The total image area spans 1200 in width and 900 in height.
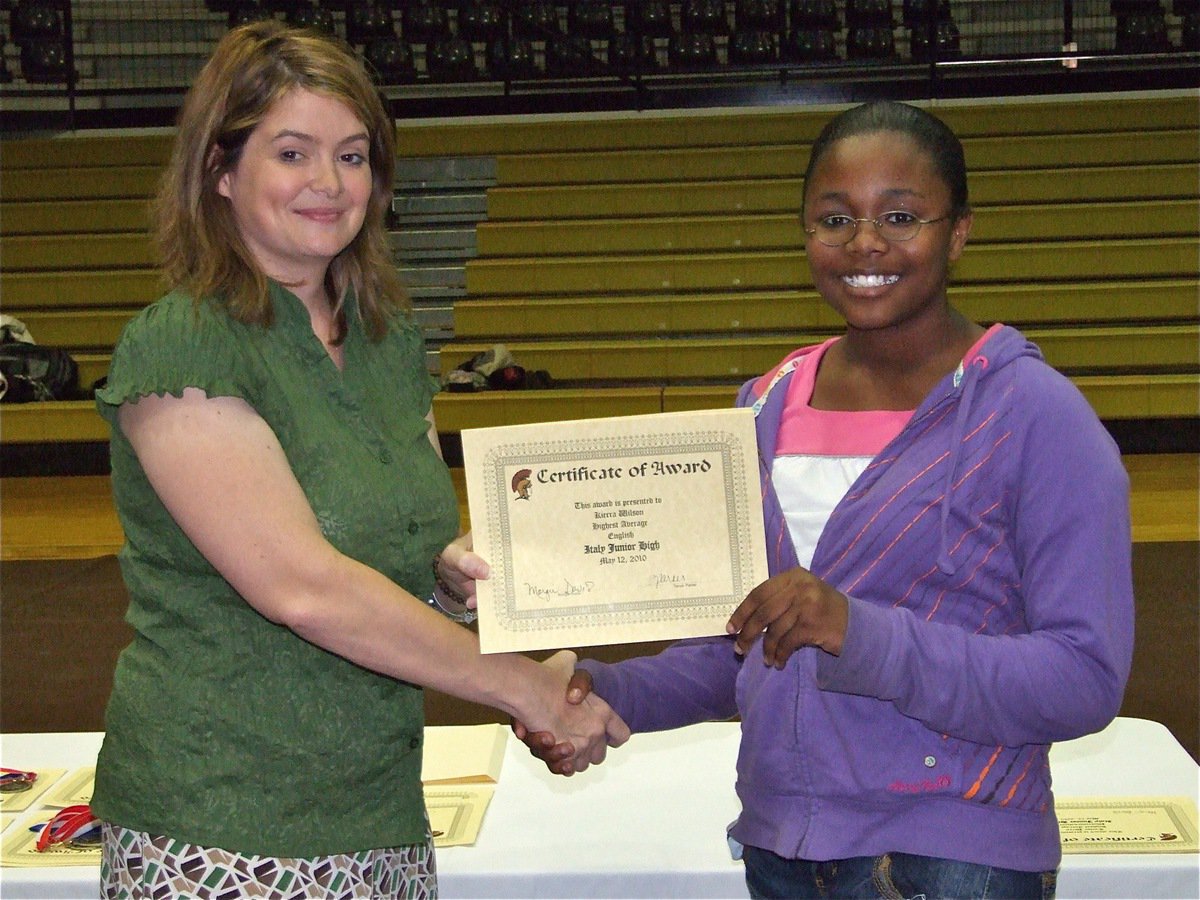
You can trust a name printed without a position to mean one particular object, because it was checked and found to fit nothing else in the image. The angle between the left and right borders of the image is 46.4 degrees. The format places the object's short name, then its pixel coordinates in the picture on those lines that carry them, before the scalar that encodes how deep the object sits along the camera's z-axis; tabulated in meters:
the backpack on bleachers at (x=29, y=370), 8.46
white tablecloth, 1.75
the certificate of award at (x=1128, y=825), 1.79
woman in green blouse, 1.37
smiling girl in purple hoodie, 1.23
